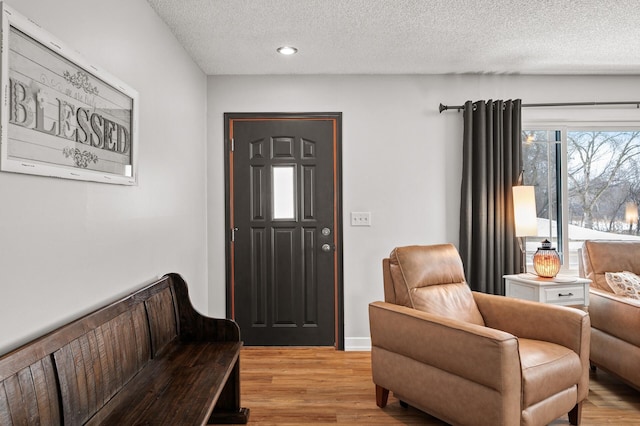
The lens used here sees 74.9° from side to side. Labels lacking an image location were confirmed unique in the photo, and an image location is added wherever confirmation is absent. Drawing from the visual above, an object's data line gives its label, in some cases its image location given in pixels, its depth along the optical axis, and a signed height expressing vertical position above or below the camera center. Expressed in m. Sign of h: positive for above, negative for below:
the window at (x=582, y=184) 3.81 +0.29
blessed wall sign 1.30 +0.40
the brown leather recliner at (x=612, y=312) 2.58 -0.64
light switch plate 3.70 -0.02
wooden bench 1.27 -0.63
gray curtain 3.54 +0.22
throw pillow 2.87 -0.48
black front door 3.69 -0.11
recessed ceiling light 3.10 +1.25
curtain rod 3.65 +0.98
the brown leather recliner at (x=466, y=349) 1.97 -0.71
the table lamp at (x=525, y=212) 3.22 +0.03
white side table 2.94 -0.54
